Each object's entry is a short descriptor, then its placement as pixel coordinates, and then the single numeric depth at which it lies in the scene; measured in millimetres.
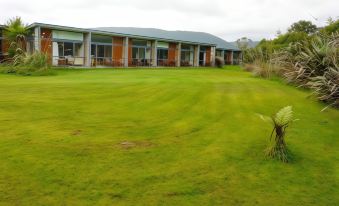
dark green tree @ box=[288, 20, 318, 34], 70125
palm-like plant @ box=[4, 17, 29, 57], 26944
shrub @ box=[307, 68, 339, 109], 10586
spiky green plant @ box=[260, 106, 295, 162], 5945
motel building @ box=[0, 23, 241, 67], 28875
